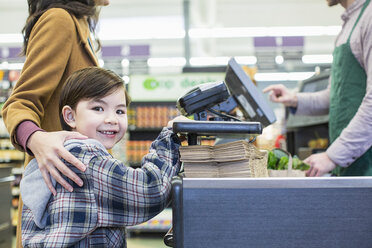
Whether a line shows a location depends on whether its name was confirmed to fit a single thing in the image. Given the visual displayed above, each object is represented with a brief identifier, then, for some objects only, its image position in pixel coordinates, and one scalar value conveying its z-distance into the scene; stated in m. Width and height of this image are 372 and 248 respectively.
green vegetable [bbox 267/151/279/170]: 1.63
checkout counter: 0.98
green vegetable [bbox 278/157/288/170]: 1.60
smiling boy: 1.06
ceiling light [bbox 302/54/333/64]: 11.83
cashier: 1.77
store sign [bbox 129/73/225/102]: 5.82
